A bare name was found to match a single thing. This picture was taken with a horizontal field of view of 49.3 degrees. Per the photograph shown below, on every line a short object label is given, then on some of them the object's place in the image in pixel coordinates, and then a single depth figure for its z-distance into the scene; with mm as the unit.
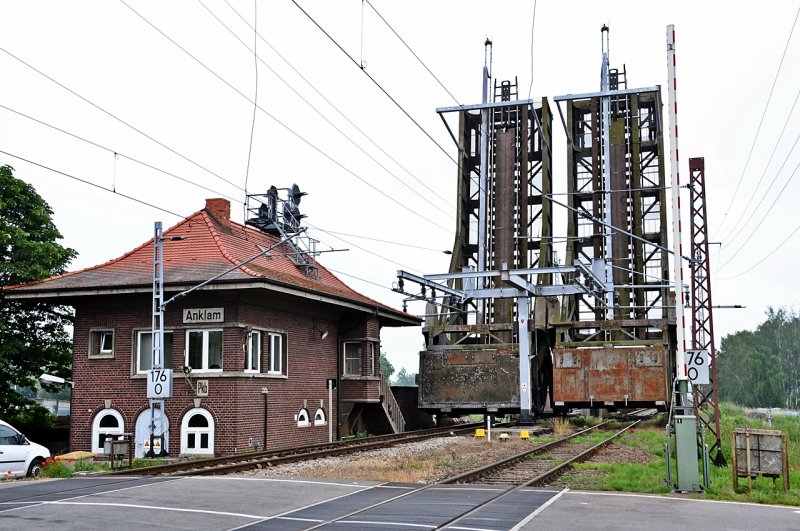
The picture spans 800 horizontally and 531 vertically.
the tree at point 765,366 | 106062
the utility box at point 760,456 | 13961
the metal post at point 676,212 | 14773
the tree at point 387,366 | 164875
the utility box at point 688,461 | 13688
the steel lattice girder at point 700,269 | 19781
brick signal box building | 23156
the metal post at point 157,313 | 21625
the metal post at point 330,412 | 28469
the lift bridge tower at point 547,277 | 31922
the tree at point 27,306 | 30281
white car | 18297
